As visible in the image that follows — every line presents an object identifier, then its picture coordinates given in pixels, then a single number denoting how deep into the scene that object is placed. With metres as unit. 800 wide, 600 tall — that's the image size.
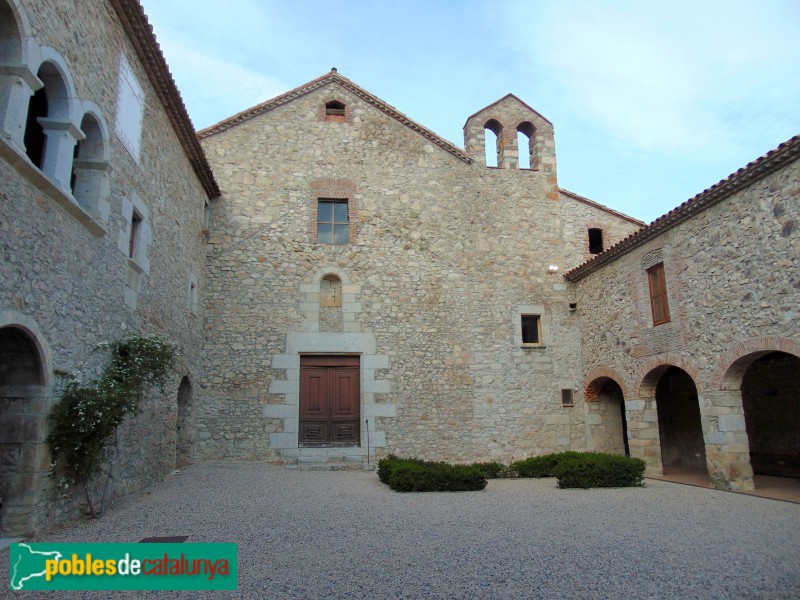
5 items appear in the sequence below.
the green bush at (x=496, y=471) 10.93
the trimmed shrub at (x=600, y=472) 9.16
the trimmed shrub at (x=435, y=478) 8.73
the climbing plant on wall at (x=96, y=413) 5.88
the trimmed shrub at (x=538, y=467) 10.98
